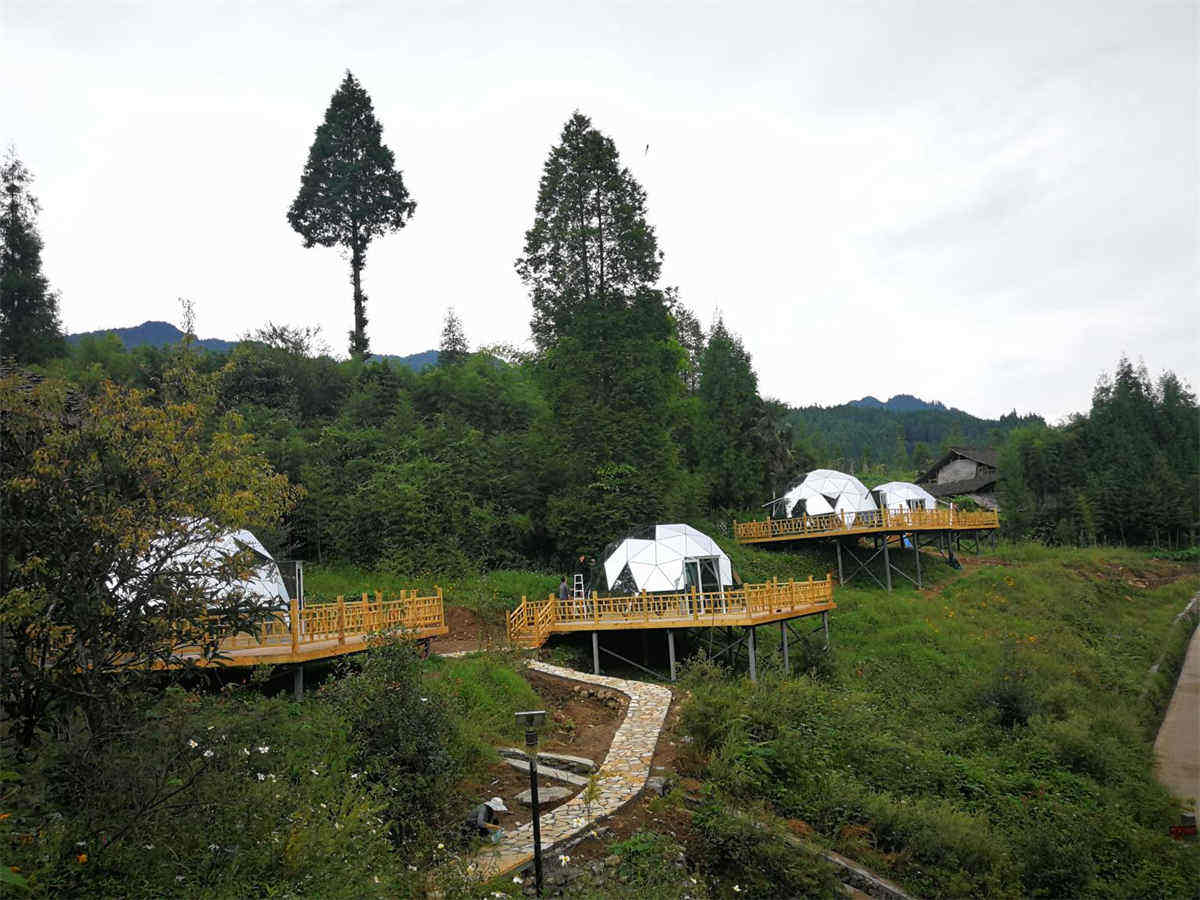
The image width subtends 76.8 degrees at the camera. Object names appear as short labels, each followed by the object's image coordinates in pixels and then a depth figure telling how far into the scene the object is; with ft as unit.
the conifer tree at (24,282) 79.66
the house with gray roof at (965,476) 198.39
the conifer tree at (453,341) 112.68
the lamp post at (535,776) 21.77
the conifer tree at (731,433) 107.04
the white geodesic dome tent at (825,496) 100.83
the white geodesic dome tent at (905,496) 111.45
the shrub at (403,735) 27.20
